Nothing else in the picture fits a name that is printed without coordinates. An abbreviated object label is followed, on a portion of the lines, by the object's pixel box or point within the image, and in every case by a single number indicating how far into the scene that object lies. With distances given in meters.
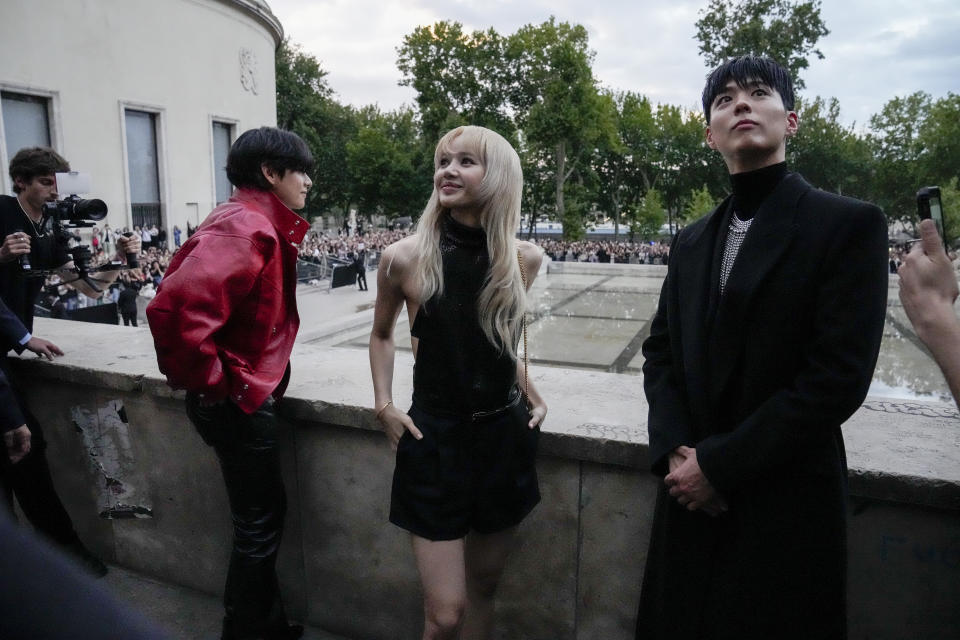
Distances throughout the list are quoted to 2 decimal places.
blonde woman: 1.99
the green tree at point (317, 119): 49.44
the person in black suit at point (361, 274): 20.59
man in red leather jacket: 2.04
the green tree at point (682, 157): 49.59
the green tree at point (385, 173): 47.97
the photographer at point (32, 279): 2.97
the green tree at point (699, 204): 41.81
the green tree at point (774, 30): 39.09
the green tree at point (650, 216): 45.31
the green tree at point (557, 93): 39.34
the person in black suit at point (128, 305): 12.76
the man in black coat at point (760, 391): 1.50
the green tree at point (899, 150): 44.19
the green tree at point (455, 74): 42.06
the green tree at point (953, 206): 34.19
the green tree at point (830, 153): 47.00
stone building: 22.17
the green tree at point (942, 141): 39.97
